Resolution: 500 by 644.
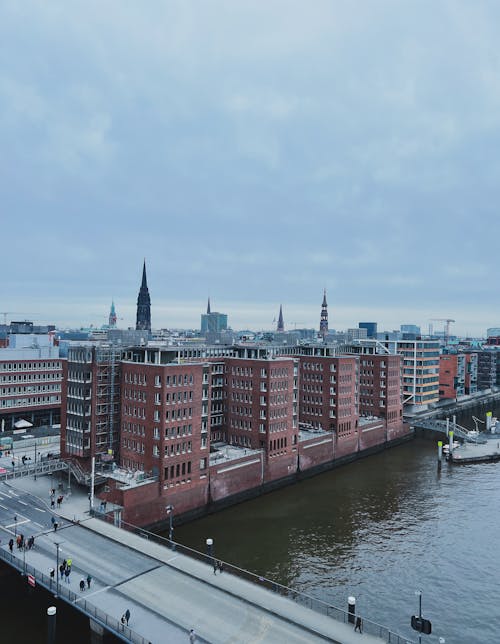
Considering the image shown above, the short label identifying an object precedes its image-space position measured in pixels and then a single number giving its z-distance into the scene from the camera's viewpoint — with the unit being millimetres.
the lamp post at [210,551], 56594
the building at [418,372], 165125
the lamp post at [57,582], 47275
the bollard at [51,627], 44281
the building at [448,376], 193125
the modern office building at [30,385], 116688
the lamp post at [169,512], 70700
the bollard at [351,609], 44344
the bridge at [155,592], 41344
